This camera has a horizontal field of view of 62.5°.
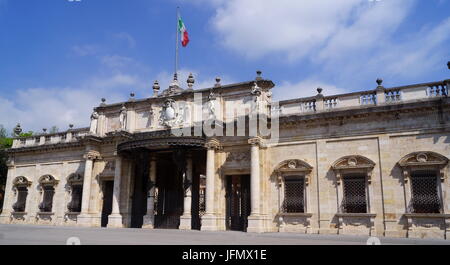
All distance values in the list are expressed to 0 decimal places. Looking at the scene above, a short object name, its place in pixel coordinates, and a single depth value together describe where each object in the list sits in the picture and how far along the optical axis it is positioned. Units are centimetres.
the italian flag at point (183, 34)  2256
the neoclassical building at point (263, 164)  1547
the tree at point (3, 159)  3206
